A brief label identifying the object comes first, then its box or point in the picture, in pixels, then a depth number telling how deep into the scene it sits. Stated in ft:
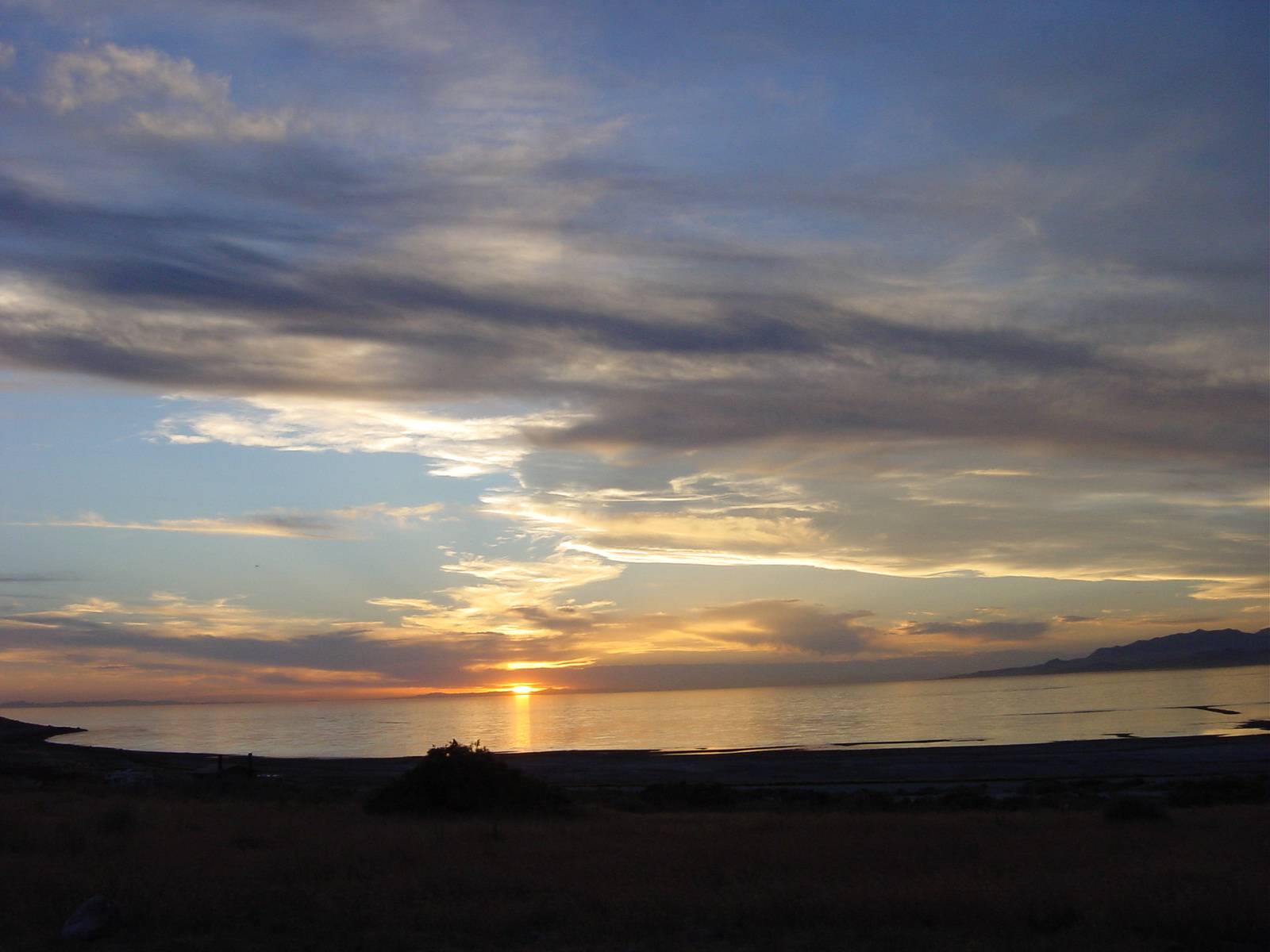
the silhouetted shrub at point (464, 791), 88.94
